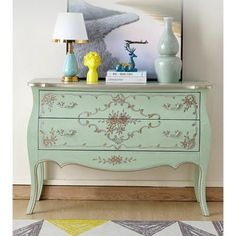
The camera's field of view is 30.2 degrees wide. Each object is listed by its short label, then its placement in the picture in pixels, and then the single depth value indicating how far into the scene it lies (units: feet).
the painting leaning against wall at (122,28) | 10.15
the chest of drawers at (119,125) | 8.89
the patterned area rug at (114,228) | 8.25
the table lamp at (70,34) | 9.23
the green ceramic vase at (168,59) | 9.34
